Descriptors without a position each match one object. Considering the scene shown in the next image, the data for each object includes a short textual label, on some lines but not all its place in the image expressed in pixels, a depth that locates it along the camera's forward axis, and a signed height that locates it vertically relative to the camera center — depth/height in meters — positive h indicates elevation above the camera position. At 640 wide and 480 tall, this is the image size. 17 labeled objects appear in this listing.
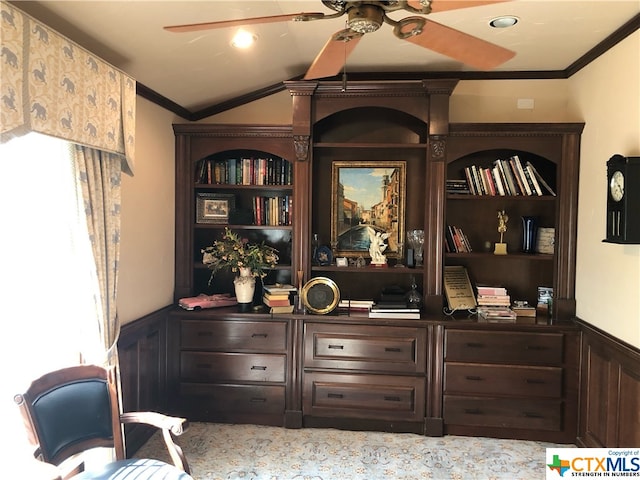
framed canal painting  3.63 +0.20
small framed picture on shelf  3.57 +0.16
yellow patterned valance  1.65 +0.59
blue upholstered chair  1.87 -0.87
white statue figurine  3.51 -0.16
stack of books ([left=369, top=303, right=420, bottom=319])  3.24 -0.60
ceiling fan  1.40 +0.68
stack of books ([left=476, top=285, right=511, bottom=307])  3.35 -0.50
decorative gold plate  3.34 -0.49
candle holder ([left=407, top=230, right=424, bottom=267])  3.53 -0.10
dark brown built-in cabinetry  3.16 -0.73
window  1.93 -0.19
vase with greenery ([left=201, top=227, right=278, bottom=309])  3.35 -0.24
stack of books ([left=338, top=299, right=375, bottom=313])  3.43 -0.60
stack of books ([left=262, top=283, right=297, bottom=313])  3.35 -0.53
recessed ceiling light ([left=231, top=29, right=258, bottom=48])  2.71 +1.17
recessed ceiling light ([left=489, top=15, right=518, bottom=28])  2.57 +1.22
